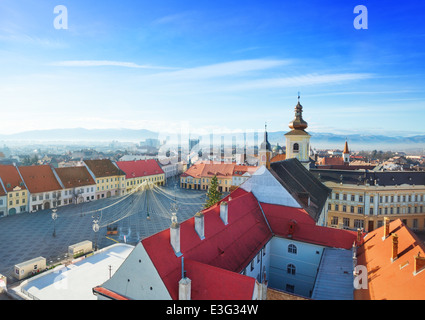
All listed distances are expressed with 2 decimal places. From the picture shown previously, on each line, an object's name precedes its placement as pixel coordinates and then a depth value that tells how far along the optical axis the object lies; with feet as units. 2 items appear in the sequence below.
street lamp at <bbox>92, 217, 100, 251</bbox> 107.91
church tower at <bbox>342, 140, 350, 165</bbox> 254.27
